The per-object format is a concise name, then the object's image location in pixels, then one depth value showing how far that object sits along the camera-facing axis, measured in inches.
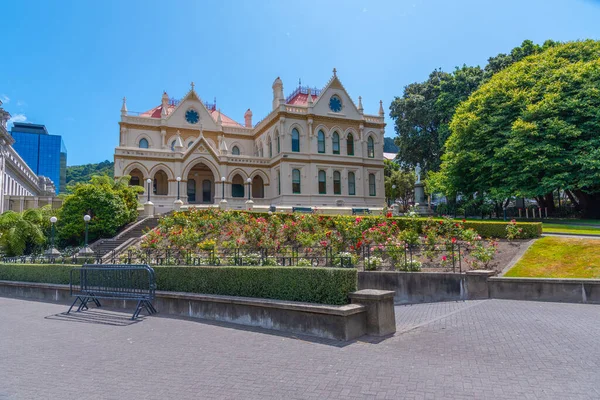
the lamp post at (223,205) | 1171.3
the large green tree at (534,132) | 1019.9
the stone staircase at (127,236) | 968.3
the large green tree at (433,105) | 1526.8
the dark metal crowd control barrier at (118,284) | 430.6
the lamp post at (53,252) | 743.7
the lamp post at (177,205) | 1168.8
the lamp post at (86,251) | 738.7
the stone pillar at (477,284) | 484.4
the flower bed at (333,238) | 552.1
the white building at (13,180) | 1549.0
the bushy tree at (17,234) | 961.5
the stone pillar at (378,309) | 311.4
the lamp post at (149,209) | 1214.9
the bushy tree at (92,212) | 1059.3
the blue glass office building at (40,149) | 5088.6
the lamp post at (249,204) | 1339.3
